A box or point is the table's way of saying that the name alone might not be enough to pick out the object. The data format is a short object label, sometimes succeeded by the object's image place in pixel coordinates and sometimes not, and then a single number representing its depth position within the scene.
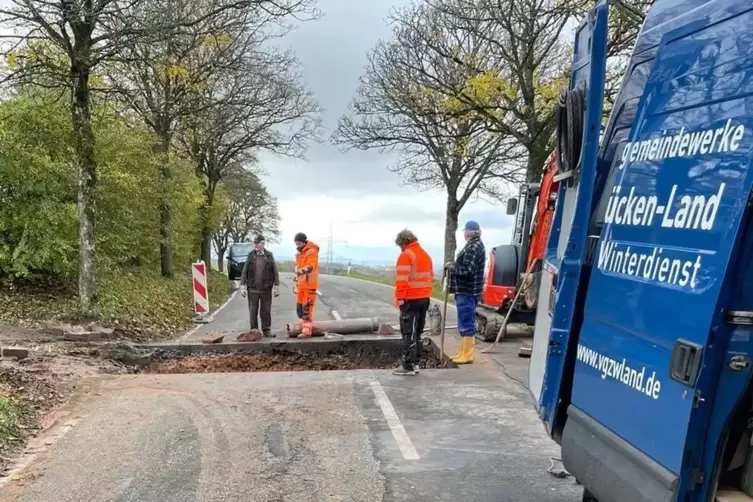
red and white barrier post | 15.41
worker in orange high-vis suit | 11.36
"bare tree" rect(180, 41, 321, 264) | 22.21
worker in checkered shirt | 8.63
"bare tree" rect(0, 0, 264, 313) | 10.37
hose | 3.58
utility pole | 56.75
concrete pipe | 10.98
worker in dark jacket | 11.59
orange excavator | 11.11
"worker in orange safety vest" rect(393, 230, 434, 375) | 8.05
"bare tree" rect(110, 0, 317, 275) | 15.36
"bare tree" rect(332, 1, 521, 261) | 19.72
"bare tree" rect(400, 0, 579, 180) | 15.64
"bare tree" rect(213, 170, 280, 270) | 52.47
